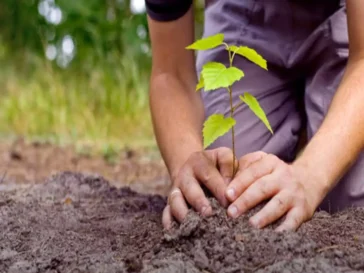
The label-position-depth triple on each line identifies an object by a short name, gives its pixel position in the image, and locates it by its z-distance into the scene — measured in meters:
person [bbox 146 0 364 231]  1.56
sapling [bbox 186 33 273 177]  1.42
